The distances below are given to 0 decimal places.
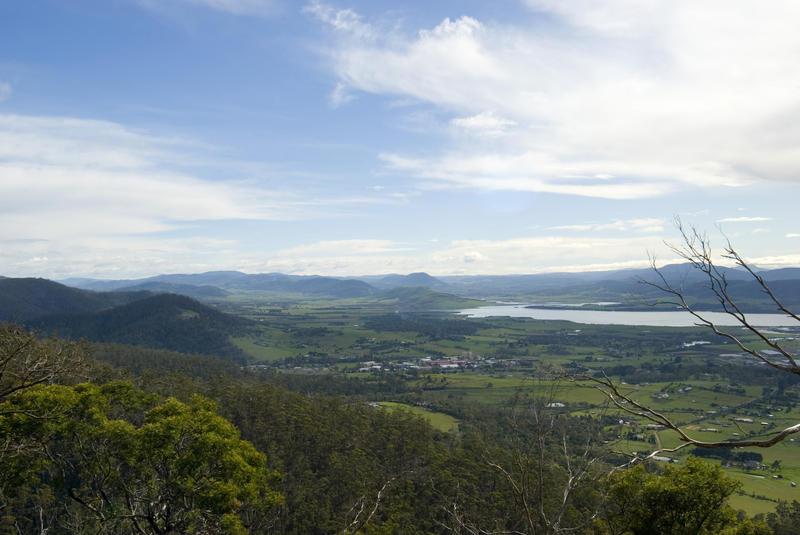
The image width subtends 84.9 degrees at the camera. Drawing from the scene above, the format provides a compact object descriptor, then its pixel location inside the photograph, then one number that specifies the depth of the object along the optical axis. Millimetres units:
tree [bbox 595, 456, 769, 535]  13438
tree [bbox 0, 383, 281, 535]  13258
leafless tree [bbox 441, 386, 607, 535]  4533
